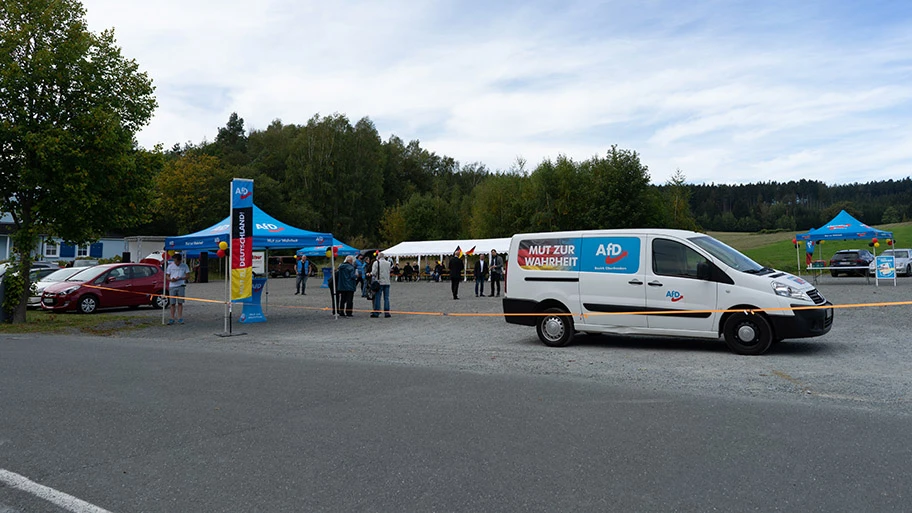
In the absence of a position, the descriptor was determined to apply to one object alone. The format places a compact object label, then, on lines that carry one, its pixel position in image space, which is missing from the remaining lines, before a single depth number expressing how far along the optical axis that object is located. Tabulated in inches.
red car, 752.3
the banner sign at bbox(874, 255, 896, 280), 1004.9
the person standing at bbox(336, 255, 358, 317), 692.1
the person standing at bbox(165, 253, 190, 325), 652.1
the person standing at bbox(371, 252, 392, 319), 703.7
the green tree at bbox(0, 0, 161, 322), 580.1
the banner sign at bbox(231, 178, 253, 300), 578.2
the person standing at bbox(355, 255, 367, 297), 791.1
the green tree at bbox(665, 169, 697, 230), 2137.1
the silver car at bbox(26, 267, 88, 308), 778.8
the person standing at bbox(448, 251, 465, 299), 917.8
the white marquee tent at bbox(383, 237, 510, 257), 1596.9
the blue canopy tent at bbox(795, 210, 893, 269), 1045.2
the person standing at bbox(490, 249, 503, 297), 973.2
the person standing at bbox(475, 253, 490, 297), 999.6
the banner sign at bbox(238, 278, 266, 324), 665.6
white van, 374.6
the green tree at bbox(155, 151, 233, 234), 2197.3
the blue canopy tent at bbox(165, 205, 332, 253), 662.5
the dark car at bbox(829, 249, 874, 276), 1259.8
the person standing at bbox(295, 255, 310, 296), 1133.2
